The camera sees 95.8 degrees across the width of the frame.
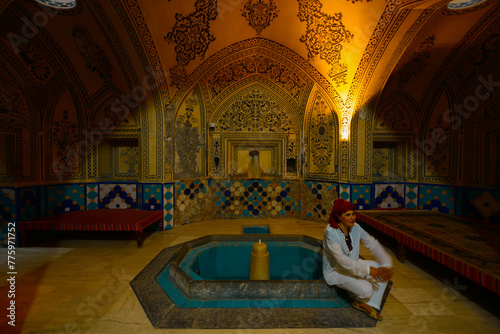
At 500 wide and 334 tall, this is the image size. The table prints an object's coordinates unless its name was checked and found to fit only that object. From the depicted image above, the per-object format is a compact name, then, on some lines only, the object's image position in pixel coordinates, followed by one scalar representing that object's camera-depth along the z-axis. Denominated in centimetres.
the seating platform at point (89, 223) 428
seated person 222
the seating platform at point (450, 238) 250
